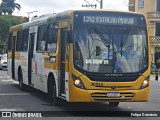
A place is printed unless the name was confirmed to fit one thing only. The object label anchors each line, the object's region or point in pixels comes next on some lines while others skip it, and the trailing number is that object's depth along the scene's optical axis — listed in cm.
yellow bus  1202
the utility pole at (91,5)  5014
